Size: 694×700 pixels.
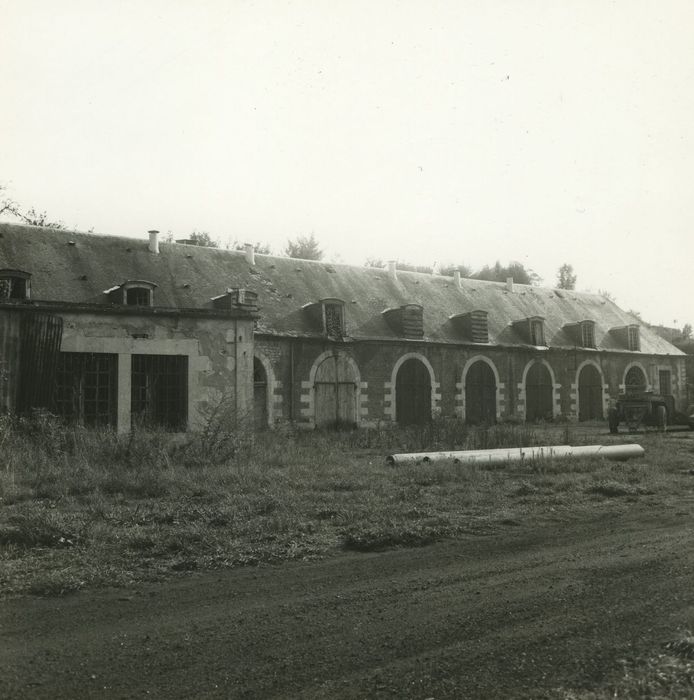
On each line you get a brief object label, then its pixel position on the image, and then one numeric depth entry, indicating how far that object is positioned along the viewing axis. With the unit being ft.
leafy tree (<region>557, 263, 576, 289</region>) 196.85
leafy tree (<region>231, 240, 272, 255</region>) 137.95
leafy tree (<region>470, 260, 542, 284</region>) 176.86
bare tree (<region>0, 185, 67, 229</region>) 97.29
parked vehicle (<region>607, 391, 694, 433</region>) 76.13
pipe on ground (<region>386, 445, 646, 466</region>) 41.60
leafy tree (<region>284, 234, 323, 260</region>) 148.15
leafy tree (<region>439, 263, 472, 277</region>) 167.67
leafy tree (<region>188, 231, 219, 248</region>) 133.87
